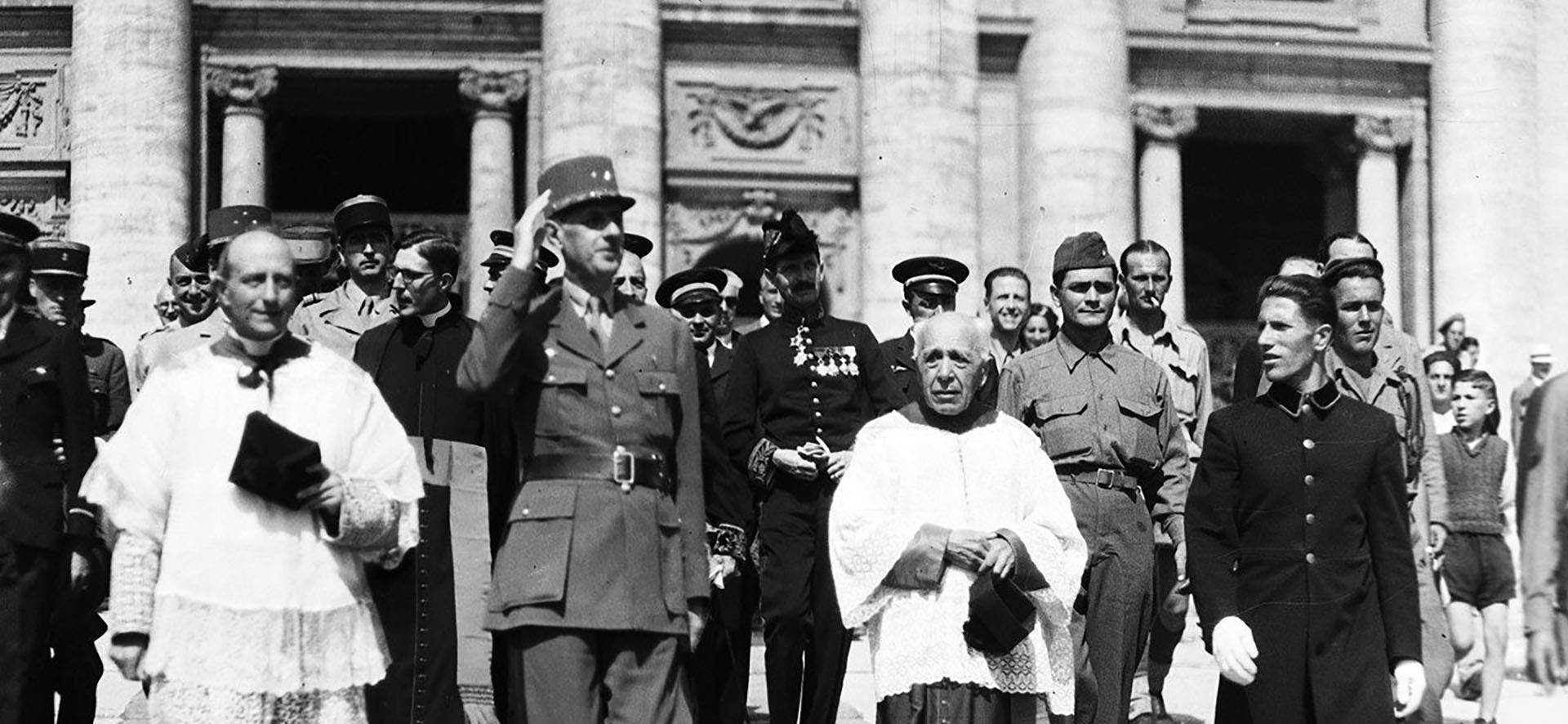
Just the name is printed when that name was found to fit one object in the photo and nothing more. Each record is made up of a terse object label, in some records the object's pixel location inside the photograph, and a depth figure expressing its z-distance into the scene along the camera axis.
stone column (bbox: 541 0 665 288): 18.47
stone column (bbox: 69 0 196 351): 17.69
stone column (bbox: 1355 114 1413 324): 20.34
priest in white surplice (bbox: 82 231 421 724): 6.20
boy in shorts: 12.95
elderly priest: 7.50
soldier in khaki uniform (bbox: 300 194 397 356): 9.75
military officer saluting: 6.75
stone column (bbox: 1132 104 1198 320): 19.97
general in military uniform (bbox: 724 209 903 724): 9.31
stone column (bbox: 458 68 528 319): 18.92
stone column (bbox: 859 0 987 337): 18.77
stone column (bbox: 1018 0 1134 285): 19.30
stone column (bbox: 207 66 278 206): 18.41
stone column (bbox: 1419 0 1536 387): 19.86
